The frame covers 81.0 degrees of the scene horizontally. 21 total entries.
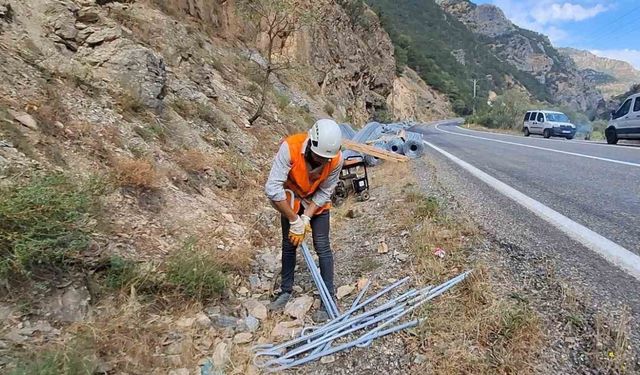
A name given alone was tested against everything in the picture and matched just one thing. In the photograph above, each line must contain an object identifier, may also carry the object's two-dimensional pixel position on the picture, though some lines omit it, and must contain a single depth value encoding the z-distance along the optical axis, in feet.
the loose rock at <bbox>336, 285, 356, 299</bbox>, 10.29
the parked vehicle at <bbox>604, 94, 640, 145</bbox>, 40.88
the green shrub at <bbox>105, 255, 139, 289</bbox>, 8.82
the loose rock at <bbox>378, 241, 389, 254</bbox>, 12.19
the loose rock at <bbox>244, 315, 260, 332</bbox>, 9.32
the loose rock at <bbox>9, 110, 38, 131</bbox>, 12.24
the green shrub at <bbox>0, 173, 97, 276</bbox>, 7.60
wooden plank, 24.31
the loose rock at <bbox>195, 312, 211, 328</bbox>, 8.90
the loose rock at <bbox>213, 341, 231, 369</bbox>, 7.74
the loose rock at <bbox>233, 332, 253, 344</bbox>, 8.69
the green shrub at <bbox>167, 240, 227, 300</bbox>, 9.48
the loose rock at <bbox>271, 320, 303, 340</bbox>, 8.91
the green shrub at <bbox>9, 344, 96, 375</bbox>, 5.91
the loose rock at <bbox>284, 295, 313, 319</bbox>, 9.75
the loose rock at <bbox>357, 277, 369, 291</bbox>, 10.37
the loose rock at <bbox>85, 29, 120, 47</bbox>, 19.30
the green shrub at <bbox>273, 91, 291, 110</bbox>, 38.34
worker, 8.75
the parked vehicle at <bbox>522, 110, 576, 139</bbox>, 65.31
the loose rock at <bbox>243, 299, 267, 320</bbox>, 9.86
